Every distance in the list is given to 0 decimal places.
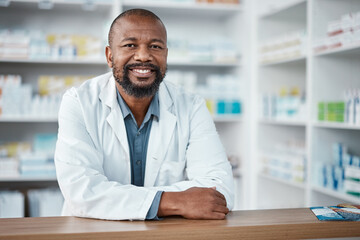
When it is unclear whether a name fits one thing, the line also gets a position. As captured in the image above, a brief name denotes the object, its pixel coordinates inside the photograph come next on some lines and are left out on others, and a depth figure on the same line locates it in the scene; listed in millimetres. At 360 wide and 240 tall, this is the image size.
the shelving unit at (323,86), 3098
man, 1648
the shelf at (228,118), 3994
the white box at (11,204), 3596
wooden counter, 1210
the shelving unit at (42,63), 4008
